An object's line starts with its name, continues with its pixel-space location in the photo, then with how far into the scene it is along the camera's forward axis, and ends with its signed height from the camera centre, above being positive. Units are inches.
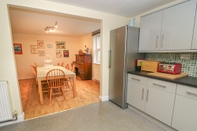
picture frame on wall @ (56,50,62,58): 225.9 +2.1
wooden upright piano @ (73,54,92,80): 191.6 -23.1
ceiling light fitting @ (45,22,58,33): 133.1 +35.2
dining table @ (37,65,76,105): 99.1 -23.4
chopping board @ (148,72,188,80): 62.9 -14.4
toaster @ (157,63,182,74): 69.9 -9.9
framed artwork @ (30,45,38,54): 201.9 +11.3
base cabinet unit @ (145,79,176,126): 61.0 -30.1
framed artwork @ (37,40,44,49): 206.9 +21.9
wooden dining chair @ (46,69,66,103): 102.8 -25.8
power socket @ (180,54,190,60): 71.1 -2.2
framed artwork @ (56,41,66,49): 224.7 +21.6
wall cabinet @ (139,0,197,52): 62.4 +18.2
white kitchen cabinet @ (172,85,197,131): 51.9 -30.2
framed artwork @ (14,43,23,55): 189.6 +12.5
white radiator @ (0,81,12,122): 65.3 -32.5
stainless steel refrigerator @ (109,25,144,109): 84.9 -1.7
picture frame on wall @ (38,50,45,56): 209.8 +4.2
